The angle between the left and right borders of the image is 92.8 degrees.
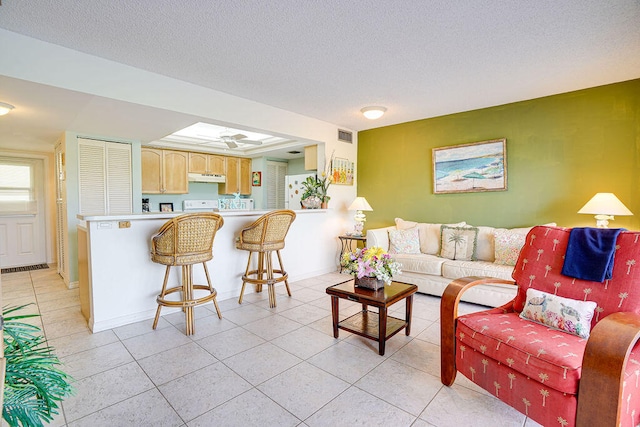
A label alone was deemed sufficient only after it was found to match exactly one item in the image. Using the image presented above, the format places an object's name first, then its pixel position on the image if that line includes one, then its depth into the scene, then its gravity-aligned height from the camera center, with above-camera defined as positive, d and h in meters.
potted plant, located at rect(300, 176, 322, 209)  4.79 +0.18
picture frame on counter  6.05 +0.00
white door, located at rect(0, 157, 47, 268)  5.30 -0.09
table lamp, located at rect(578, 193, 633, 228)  2.96 -0.03
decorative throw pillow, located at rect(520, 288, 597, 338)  1.65 -0.61
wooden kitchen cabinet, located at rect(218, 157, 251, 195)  6.71 +0.67
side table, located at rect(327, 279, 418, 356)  2.31 -0.86
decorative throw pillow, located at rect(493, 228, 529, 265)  3.40 -0.45
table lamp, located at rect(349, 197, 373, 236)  4.80 -0.12
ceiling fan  4.53 +1.03
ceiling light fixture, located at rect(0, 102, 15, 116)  2.92 +0.98
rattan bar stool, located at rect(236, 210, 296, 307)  3.36 -0.37
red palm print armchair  1.25 -0.69
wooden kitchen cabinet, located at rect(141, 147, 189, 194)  5.54 +0.67
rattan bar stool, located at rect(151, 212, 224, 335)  2.67 -0.37
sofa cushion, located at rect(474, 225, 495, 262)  3.71 -0.50
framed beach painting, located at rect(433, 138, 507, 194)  3.97 +0.53
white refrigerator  5.56 +0.29
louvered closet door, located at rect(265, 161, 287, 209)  7.00 +0.53
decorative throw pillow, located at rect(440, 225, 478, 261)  3.78 -0.48
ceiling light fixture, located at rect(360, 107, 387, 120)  3.99 +1.24
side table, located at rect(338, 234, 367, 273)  5.13 -0.64
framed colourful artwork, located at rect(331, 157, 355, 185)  4.99 +0.59
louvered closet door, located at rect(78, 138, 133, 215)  4.15 +0.43
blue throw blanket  1.72 -0.29
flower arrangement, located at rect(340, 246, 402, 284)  2.50 -0.49
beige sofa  3.33 -0.68
